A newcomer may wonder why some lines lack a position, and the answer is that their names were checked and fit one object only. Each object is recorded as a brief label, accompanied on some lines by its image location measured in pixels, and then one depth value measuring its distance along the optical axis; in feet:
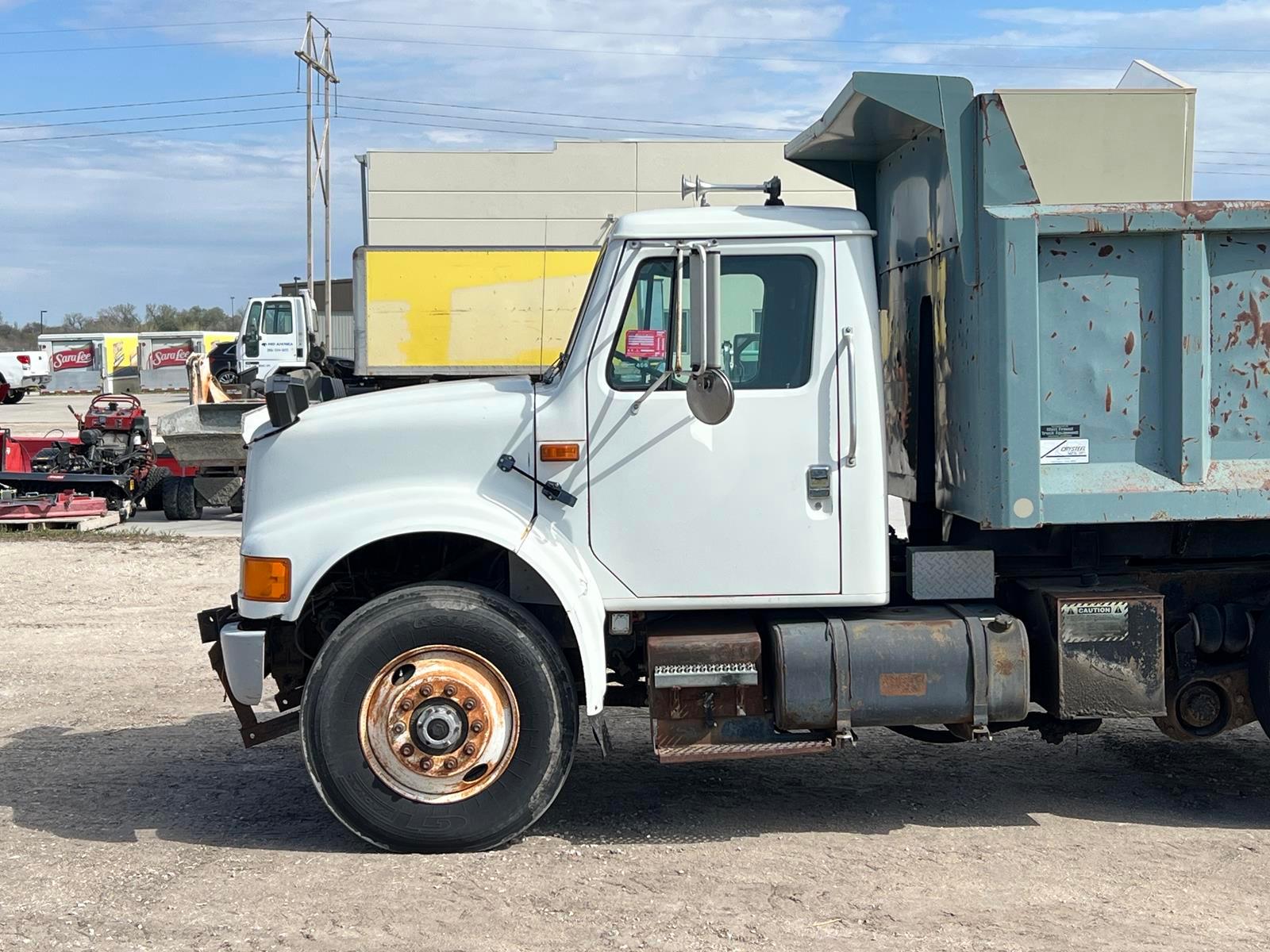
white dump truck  17.34
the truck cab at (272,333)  92.17
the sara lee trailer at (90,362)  171.12
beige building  112.78
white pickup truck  136.46
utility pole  135.44
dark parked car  106.63
